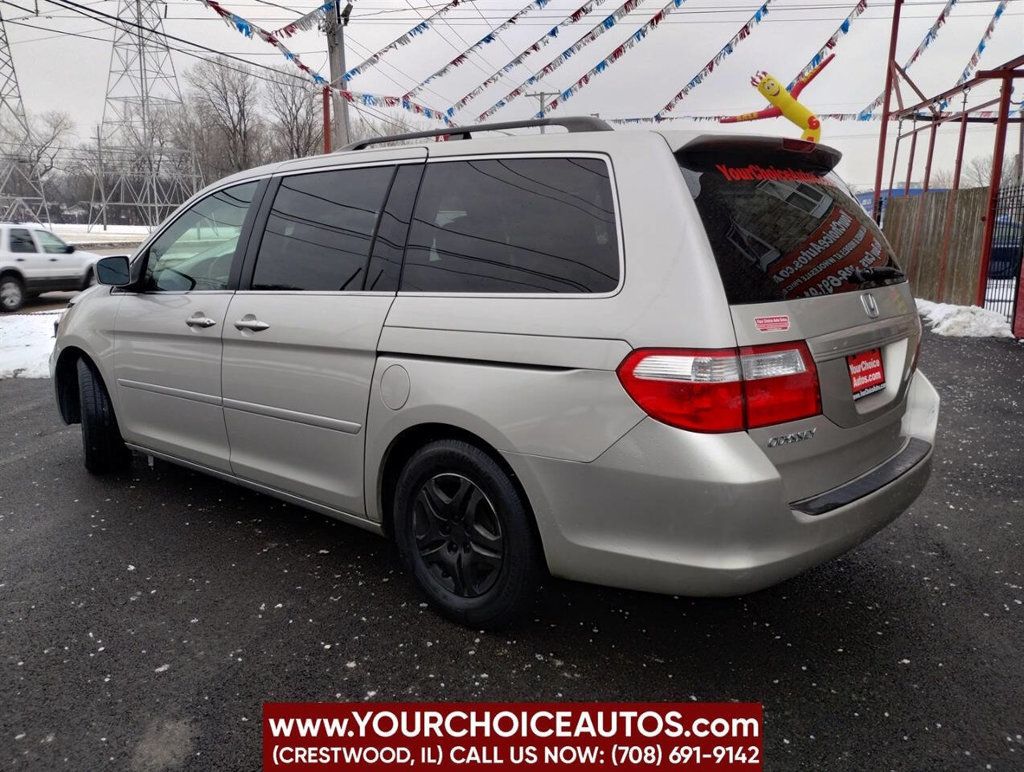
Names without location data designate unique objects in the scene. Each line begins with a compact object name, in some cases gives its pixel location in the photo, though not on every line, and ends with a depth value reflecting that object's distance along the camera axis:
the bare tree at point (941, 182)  49.77
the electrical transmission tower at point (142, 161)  49.00
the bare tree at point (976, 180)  57.79
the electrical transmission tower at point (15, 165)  47.55
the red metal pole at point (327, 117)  15.37
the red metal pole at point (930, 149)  17.20
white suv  14.35
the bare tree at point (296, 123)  51.39
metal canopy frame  10.84
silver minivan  2.25
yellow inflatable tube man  13.52
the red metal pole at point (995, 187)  10.98
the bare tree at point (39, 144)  51.72
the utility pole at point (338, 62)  15.87
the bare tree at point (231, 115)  56.41
